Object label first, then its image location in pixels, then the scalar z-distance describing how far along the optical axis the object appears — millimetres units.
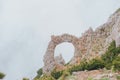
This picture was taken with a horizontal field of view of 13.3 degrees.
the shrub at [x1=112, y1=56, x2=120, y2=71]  38903
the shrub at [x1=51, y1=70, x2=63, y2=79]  47000
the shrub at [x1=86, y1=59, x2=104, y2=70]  43562
